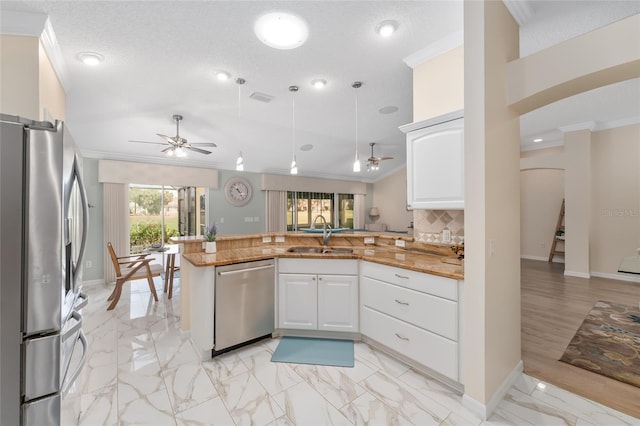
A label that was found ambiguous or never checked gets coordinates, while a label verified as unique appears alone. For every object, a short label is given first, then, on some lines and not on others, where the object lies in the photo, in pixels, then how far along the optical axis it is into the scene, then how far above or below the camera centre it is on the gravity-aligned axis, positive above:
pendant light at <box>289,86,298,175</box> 3.20 +1.62
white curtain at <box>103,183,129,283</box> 4.91 -0.13
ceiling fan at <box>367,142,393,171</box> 5.73 +1.13
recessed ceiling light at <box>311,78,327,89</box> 3.26 +1.63
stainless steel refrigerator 1.10 -0.24
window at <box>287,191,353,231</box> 7.85 +0.17
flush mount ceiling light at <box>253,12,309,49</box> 2.17 +1.60
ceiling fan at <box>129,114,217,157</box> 3.68 +0.96
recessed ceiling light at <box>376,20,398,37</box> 2.24 +1.60
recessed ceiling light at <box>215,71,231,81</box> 2.99 +1.59
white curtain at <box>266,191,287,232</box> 7.09 +0.07
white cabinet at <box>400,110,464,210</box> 2.27 +0.46
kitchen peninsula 2.03 -0.73
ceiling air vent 3.56 +1.60
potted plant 2.88 -0.28
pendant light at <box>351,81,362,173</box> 2.99 +1.64
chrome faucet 3.30 -0.28
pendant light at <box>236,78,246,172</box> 3.18 +1.60
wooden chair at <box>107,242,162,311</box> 3.69 -0.88
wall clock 6.47 +0.57
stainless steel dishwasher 2.42 -0.86
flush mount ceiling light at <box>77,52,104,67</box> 2.46 +1.48
